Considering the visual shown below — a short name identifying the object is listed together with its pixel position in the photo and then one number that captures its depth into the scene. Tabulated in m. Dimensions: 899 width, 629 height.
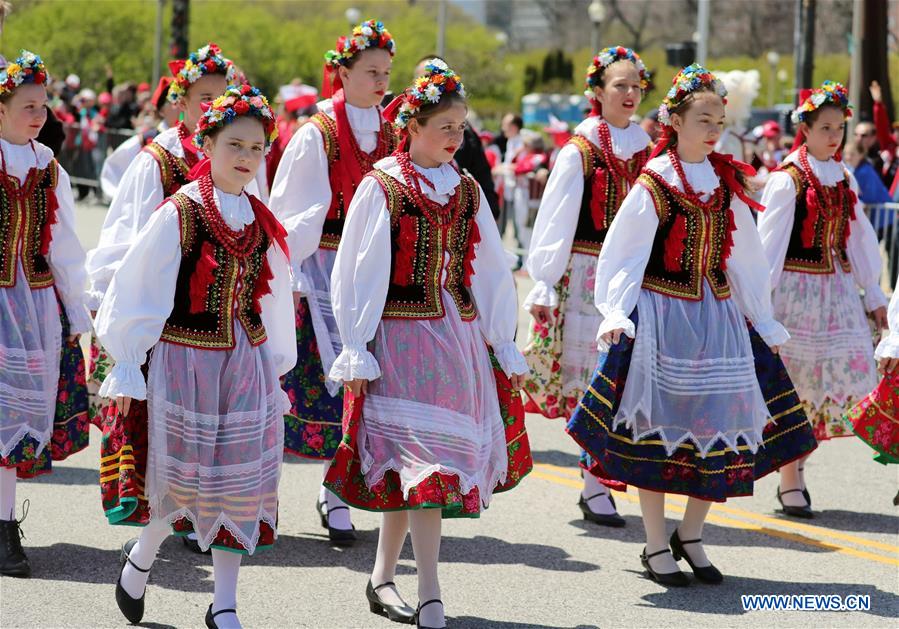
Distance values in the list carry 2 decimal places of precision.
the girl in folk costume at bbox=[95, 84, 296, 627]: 9.40
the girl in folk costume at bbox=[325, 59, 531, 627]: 9.79
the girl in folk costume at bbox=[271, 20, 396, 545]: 12.45
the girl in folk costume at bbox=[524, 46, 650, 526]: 13.43
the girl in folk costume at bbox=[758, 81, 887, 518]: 13.94
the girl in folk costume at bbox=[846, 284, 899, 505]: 11.72
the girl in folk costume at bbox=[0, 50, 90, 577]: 11.23
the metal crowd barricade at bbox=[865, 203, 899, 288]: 27.45
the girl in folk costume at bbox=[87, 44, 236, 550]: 11.66
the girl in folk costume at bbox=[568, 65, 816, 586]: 11.14
